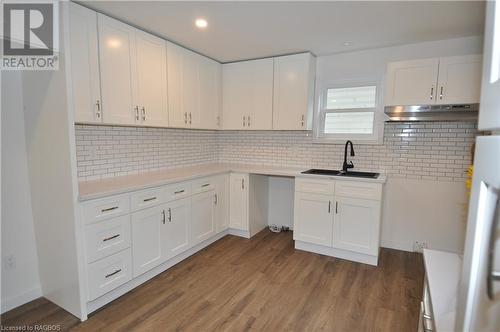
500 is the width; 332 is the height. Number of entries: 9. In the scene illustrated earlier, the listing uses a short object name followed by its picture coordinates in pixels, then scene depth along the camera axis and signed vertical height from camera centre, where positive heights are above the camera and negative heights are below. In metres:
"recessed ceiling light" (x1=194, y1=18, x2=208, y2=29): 2.47 +1.06
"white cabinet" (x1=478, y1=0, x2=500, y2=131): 0.52 +0.15
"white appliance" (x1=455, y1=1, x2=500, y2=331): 0.50 -0.15
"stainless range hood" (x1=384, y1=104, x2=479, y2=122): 2.60 +0.31
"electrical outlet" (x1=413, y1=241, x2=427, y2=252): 3.23 -1.22
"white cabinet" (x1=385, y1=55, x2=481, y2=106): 2.54 +0.60
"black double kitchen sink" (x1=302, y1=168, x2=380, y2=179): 3.12 -0.39
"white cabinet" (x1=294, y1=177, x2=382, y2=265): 2.93 -0.87
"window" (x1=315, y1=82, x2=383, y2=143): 3.40 +0.35
